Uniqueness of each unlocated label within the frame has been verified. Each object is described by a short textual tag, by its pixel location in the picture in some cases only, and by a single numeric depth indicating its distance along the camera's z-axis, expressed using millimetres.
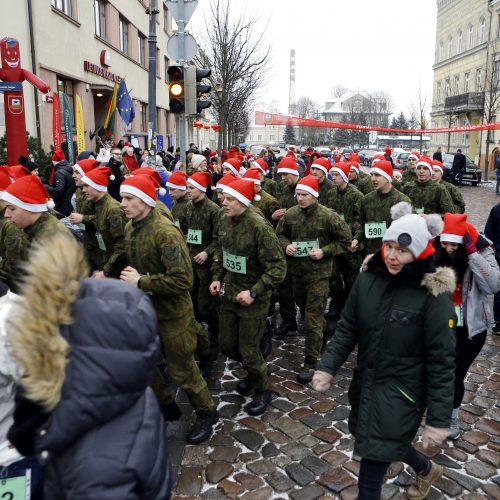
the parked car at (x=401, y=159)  35344
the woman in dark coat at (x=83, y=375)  1654
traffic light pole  10797
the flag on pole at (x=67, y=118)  12648
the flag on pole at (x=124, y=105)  11836
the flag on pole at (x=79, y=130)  13375
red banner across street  31880
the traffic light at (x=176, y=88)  8680
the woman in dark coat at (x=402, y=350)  2830
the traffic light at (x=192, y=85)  8680
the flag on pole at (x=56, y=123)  12283
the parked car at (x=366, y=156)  49512
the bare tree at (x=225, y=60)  21797
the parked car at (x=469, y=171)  28516
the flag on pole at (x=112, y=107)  12547
